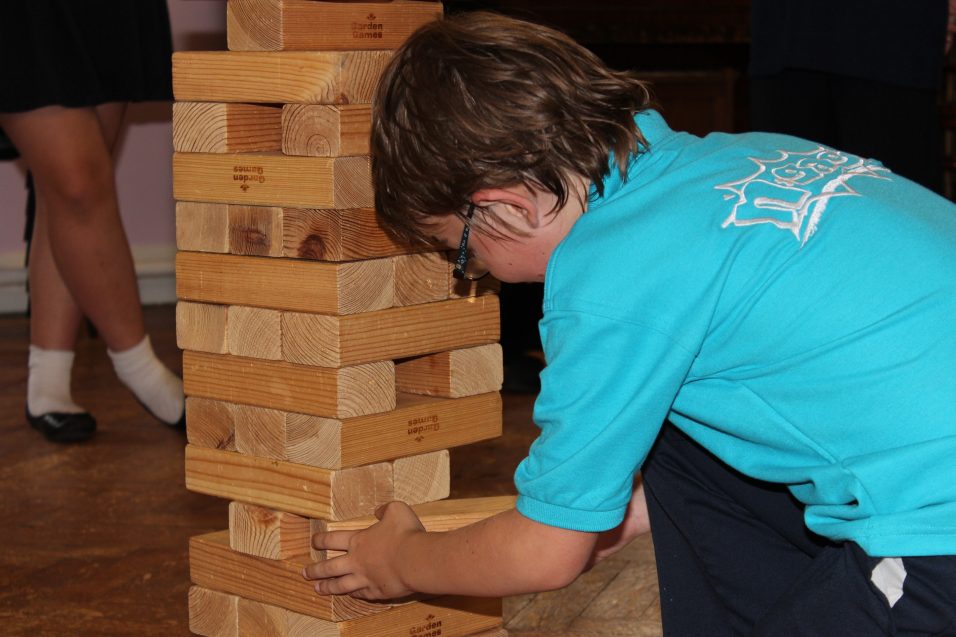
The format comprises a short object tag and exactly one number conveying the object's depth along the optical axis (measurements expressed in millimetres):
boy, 2182
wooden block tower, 2494
